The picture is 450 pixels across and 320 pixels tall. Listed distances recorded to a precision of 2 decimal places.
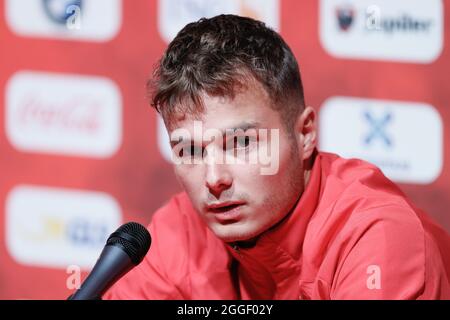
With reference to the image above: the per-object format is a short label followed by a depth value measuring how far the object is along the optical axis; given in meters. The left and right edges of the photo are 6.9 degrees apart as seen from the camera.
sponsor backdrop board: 4.59
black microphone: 3.98
